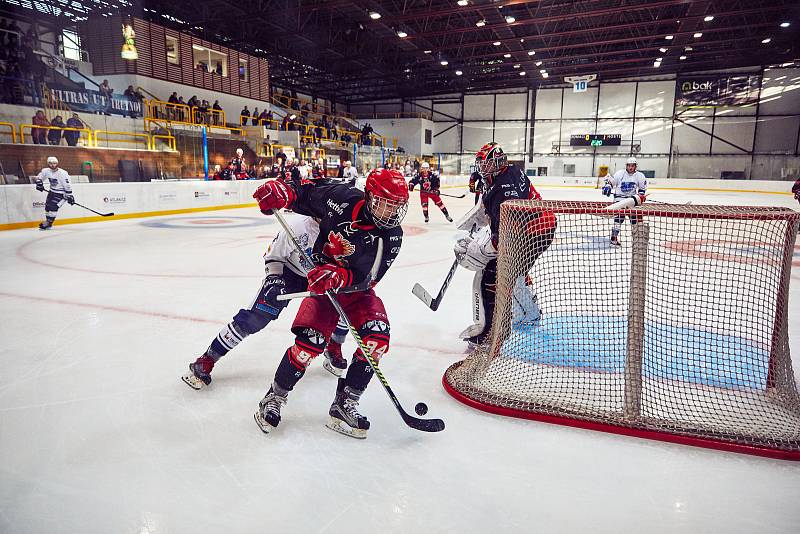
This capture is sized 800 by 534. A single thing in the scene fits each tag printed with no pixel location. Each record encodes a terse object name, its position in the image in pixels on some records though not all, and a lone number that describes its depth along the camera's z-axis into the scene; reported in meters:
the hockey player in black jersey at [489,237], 3.08
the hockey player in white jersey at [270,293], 2.44
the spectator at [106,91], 13.98
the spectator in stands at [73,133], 11.77
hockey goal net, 2.10
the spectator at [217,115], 18.56
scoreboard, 28.23
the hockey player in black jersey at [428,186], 10.07
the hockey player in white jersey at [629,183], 8.03
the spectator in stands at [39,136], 11.29
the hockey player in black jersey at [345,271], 1.97
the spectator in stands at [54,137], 11.53
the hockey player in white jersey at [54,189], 8.41
